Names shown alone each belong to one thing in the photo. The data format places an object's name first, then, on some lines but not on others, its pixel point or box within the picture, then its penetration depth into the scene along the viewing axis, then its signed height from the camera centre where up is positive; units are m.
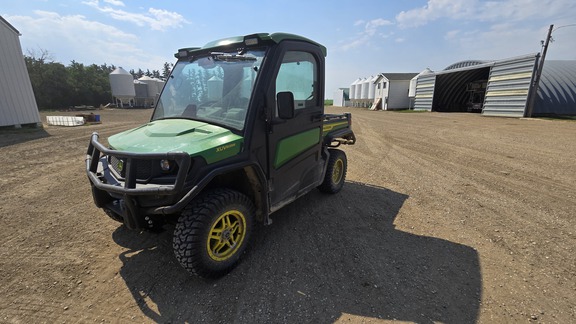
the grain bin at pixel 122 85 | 41.25 +1.75
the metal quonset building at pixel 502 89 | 19.69 +0.32
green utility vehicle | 2.46 -0.50
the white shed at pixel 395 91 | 37.94 +0.33
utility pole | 18.62 +0.77
